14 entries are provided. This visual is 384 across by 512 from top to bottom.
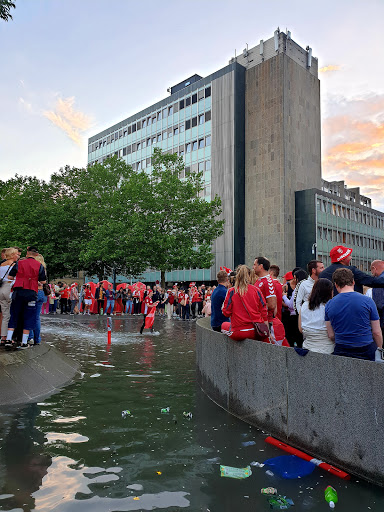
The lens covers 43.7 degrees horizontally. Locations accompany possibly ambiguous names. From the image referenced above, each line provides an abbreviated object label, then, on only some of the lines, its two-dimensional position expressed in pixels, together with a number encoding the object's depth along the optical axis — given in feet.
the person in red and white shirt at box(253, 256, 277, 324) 23.31
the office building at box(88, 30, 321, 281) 188.24
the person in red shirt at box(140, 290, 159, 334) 58.92
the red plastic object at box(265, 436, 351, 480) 14.24
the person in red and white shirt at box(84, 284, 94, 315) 102.63
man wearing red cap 20.40
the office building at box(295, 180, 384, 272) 189.98
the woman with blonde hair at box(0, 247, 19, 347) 29.76
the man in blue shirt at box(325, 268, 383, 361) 16.11
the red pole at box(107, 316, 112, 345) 47.88
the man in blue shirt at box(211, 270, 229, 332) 28.84
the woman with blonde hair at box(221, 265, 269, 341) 21.49
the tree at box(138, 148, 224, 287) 128.73
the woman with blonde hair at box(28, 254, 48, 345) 30.98
